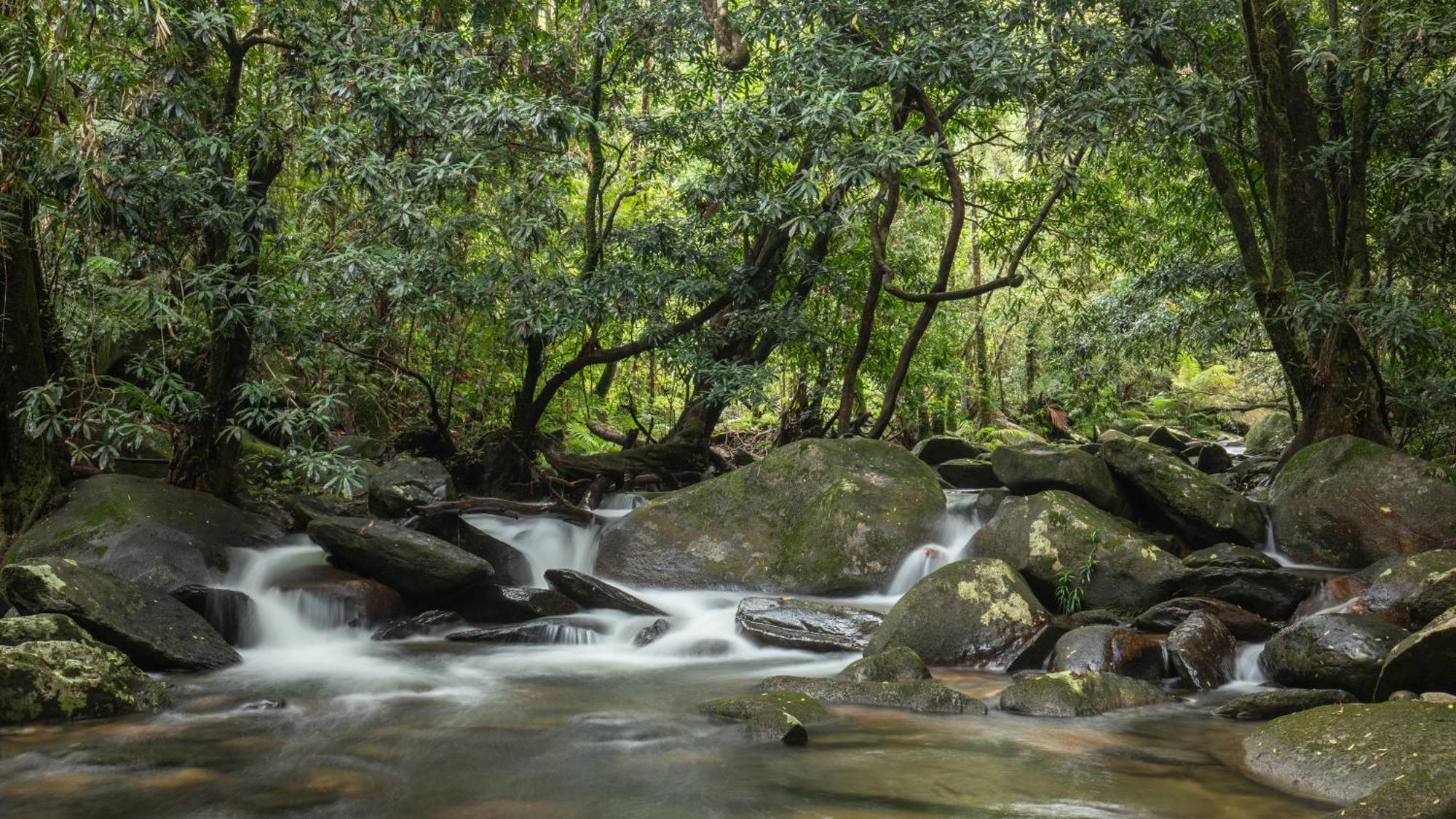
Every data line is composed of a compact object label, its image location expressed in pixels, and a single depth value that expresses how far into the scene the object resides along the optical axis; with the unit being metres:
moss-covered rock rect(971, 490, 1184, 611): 7.43
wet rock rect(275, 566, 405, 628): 8.06
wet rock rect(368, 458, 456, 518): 9.29
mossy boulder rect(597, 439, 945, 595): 8.97
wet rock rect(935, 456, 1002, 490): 12.27
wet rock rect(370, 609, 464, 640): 8.02
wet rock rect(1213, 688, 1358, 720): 5.32
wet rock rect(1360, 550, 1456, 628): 6.05
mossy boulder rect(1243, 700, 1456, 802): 4.03
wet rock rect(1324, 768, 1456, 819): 3.30
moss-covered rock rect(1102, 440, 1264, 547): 8.77
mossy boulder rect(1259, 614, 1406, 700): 5.50
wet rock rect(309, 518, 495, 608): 8.01
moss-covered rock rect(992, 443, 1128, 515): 9.21
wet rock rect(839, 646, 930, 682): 6.10
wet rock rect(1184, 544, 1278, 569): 7.63
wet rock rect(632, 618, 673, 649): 7.93
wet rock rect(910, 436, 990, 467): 14.91
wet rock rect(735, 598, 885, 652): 7.40
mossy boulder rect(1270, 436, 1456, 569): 8.03
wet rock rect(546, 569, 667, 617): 8.45
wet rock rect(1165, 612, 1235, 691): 6.20
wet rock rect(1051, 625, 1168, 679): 6.28
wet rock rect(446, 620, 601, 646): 7.97
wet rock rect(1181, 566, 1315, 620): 7.13
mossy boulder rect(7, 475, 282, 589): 7.50
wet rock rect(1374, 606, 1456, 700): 4.84
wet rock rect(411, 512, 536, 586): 9.12
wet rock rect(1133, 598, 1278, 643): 6.76
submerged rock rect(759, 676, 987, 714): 5.62
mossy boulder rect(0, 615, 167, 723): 5.12
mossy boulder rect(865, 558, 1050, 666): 6.80
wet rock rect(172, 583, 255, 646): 7.42
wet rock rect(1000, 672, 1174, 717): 5.59
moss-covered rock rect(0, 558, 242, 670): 5.88
